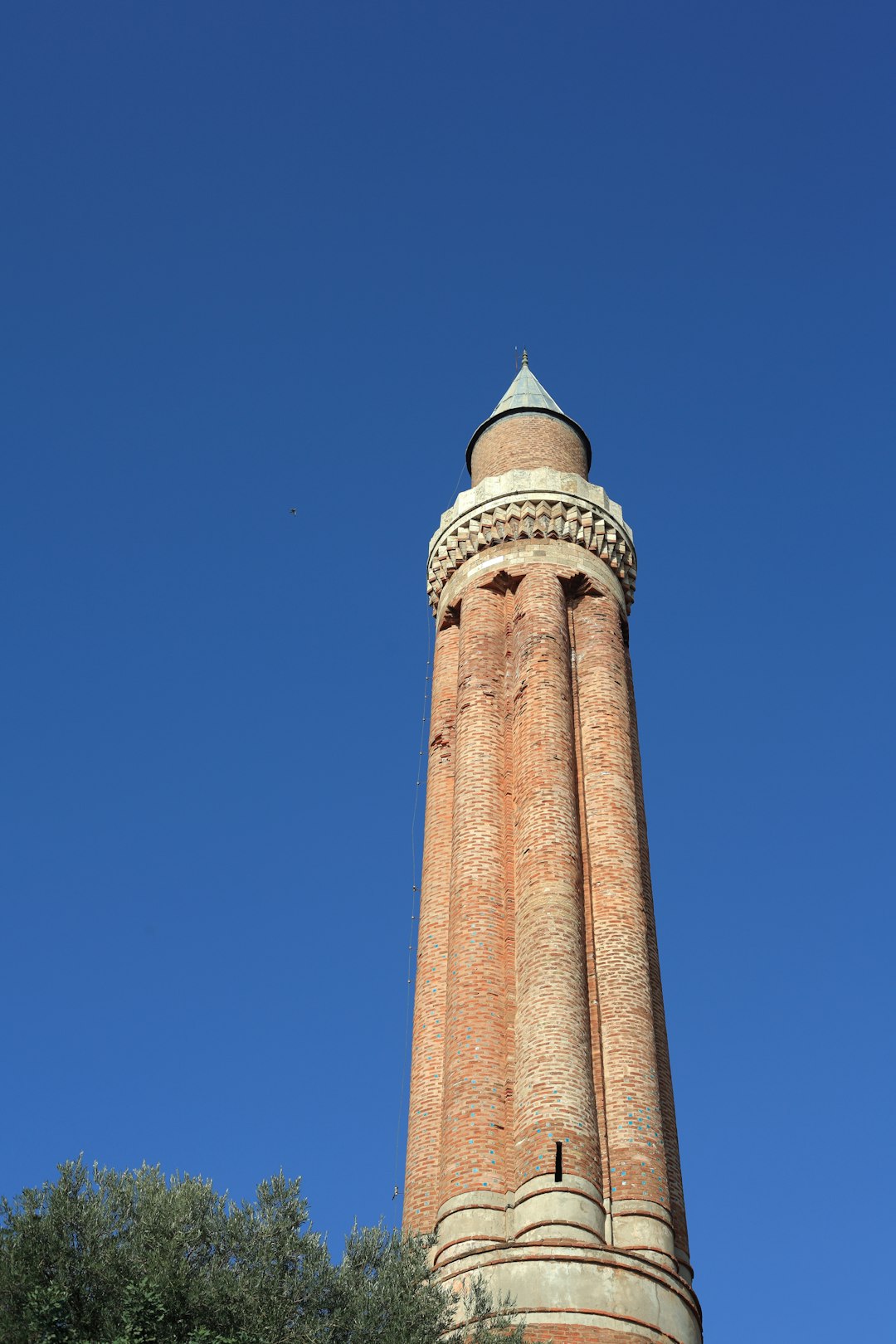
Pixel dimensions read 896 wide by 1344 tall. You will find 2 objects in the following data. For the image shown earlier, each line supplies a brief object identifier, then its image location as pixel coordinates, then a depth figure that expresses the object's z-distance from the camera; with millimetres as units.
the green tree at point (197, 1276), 12445
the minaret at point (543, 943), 15242
